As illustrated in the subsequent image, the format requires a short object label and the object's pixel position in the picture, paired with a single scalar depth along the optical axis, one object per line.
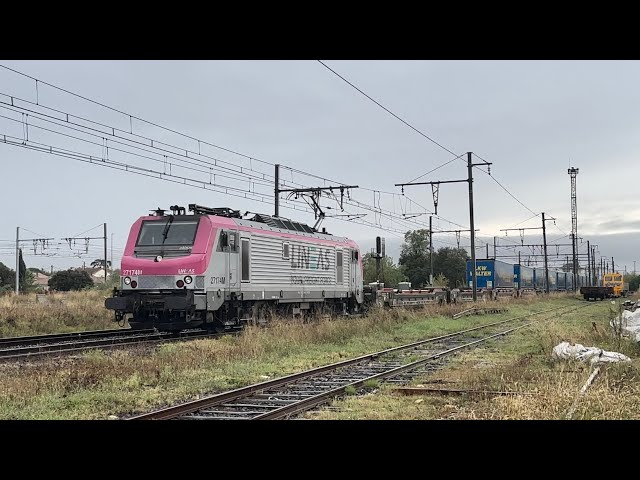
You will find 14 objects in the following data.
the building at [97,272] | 108.14
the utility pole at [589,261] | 90.30
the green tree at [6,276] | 70.97
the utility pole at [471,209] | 32.69
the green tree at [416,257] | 78.00
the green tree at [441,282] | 60.81
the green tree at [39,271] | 107.08
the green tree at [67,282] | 64.44
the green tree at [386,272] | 60.86
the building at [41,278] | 101.68
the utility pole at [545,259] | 59.93
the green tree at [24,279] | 60.61
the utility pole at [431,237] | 46.94
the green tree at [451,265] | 76.81
